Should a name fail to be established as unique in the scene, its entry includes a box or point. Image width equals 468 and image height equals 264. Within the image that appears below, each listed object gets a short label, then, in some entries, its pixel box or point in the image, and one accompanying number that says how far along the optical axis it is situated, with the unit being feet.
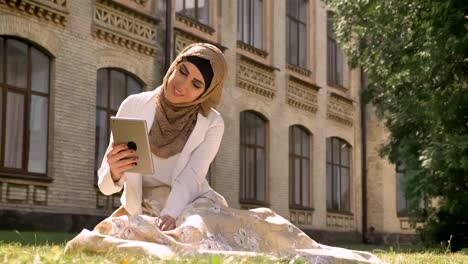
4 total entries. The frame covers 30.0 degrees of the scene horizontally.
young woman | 17.98
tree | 43.55
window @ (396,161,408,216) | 94.79
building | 48.67
